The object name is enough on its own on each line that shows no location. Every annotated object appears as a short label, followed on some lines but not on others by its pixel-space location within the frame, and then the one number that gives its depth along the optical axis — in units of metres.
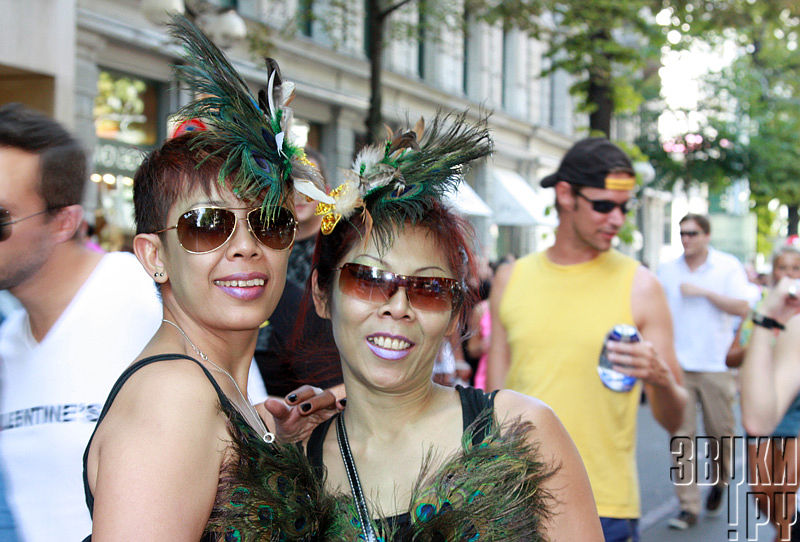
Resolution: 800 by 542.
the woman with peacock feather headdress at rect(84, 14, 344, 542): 1.53
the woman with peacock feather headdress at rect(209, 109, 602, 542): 1.83
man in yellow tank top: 3.57
